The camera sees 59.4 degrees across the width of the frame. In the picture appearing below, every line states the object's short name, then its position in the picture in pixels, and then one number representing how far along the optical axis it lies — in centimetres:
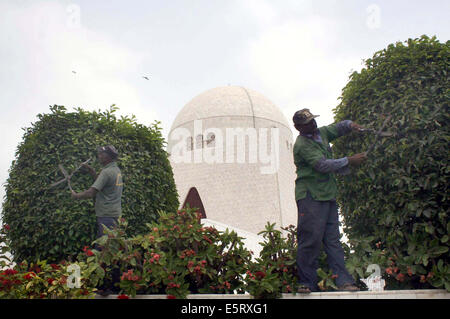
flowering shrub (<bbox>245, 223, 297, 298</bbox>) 354
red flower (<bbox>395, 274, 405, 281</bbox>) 360
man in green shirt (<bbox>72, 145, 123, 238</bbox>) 446
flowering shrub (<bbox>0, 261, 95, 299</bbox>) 378
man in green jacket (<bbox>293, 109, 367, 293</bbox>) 361
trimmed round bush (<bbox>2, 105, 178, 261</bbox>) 490
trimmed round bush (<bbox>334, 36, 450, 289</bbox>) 361
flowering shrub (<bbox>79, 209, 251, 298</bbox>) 384
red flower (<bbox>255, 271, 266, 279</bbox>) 364
